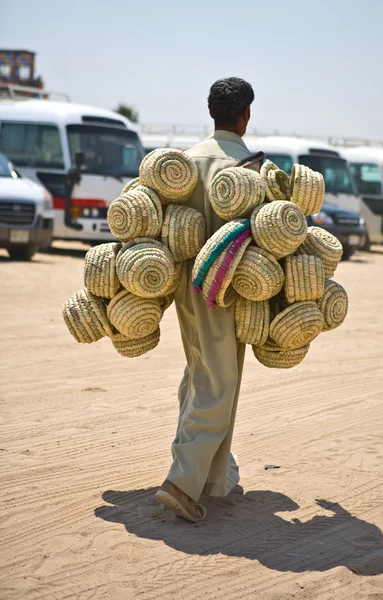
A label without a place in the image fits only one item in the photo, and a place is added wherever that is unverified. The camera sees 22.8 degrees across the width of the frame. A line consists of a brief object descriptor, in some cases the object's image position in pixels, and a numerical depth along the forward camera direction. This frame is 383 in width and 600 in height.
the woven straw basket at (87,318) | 4.68
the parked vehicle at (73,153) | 17.97
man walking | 4.46
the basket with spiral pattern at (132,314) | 4.56
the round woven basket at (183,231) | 4.49
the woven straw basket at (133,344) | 4.73
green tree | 68.81
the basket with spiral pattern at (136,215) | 4.49
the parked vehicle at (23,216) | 15.88
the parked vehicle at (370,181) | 24.47
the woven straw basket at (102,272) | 4.58
